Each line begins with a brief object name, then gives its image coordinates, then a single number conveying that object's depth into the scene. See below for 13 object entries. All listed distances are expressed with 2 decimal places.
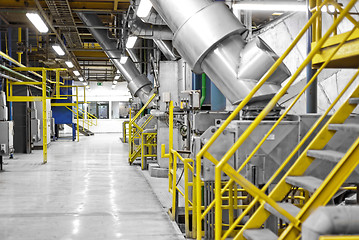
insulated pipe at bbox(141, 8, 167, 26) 8.92
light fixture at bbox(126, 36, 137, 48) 11.14
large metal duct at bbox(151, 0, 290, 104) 4.68
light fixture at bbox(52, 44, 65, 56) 13.30
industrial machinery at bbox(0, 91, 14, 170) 11.95
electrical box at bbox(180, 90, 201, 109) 7.40
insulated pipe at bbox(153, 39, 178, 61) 11.55
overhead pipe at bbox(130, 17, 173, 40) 10.44
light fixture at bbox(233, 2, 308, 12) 6.73
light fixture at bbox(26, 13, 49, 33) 9.13
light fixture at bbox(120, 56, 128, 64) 14.54
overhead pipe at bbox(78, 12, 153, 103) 14.59
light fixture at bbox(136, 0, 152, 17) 7.40
